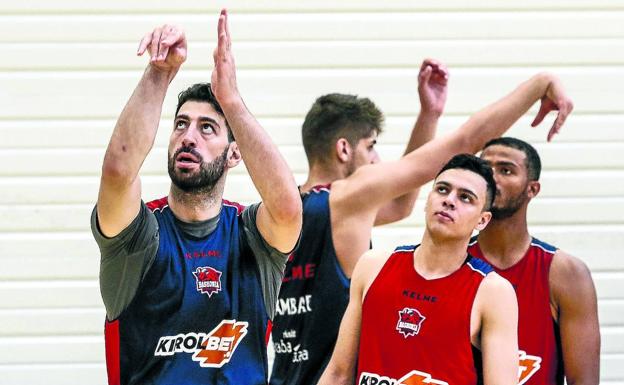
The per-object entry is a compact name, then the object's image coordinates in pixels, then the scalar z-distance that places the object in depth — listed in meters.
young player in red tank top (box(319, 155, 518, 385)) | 9.87
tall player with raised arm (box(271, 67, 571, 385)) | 11.94
